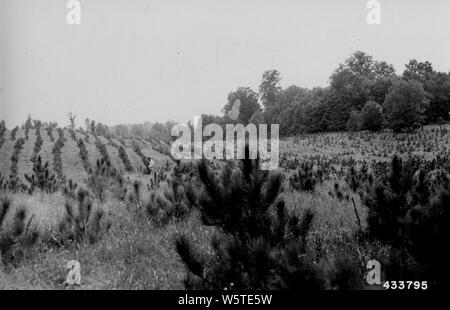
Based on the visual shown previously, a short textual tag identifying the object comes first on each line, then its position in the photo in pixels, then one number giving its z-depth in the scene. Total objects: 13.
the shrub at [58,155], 18.38
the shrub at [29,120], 51.64
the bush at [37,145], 21.43
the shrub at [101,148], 22.88
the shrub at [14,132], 26.32
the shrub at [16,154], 18.17
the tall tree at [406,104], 31.52
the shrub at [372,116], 34.31
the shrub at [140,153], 17.89
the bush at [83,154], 20.46
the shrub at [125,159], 20.61
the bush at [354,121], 36.75
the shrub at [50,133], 27.73
